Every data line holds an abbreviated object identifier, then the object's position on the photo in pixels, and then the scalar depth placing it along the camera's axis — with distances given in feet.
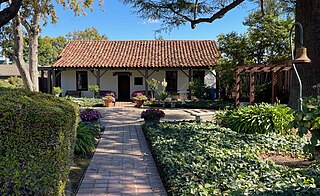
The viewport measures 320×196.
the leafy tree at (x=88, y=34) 150.25
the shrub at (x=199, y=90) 58.80
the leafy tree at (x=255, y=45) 49.06
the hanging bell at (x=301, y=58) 13.70
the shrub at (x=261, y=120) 22.27
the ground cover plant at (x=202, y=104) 50.15
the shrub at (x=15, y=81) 80.72
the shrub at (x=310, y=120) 8.34
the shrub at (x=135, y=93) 61.62
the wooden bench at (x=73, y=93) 66.66
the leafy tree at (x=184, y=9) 28.95
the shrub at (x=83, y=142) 17.67
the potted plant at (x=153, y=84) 58.95
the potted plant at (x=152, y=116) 30.04
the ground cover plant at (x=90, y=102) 53.67
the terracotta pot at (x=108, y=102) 53.04
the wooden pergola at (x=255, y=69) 38.60
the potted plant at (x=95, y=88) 59.89
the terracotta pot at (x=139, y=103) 51.10
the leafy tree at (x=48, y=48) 143.33
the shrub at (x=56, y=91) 59.26
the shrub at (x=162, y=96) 55.38
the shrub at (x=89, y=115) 27.53
